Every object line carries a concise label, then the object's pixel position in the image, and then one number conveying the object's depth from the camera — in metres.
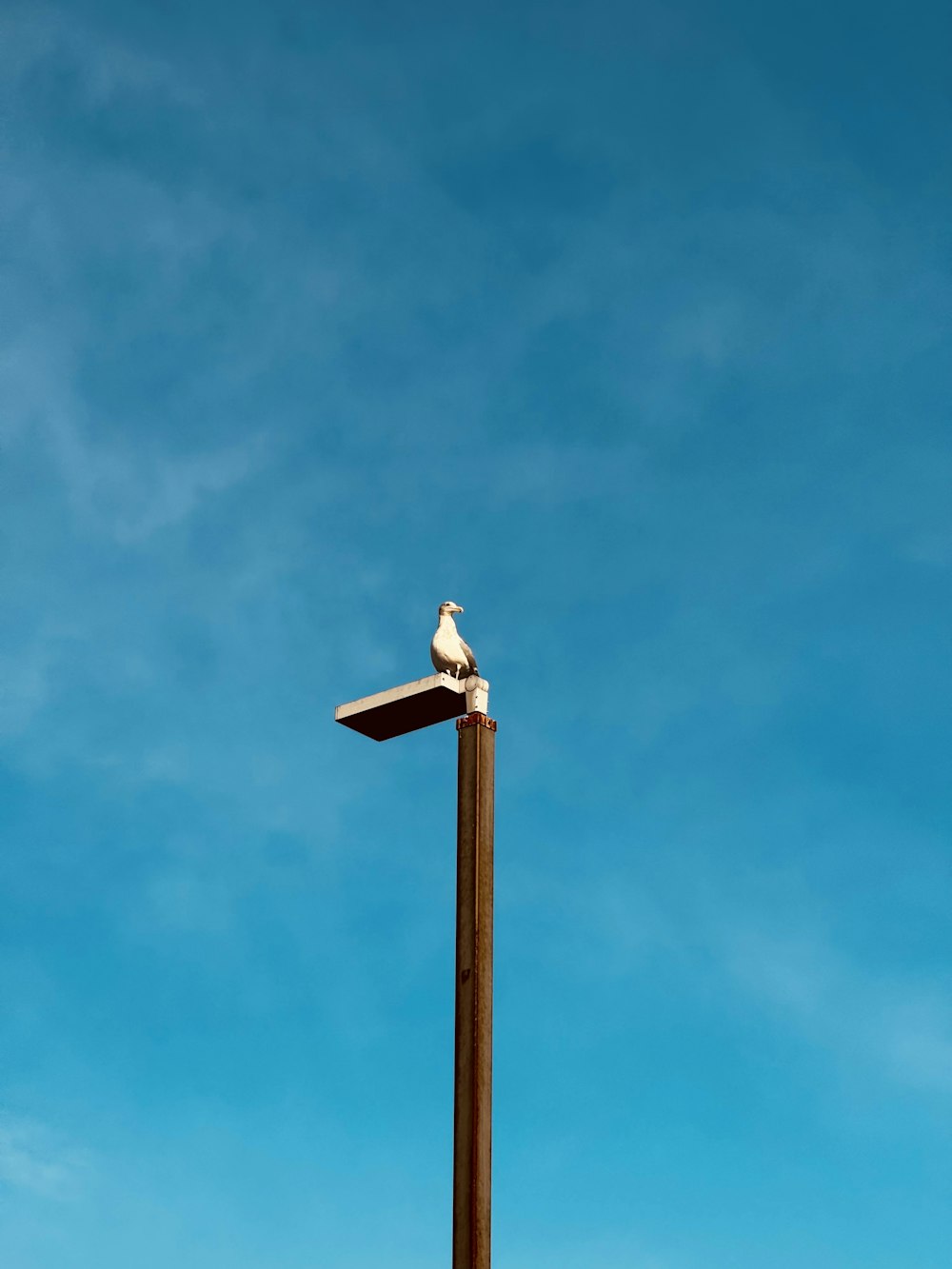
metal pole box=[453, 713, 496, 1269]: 10.06
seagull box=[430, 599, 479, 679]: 12.28
